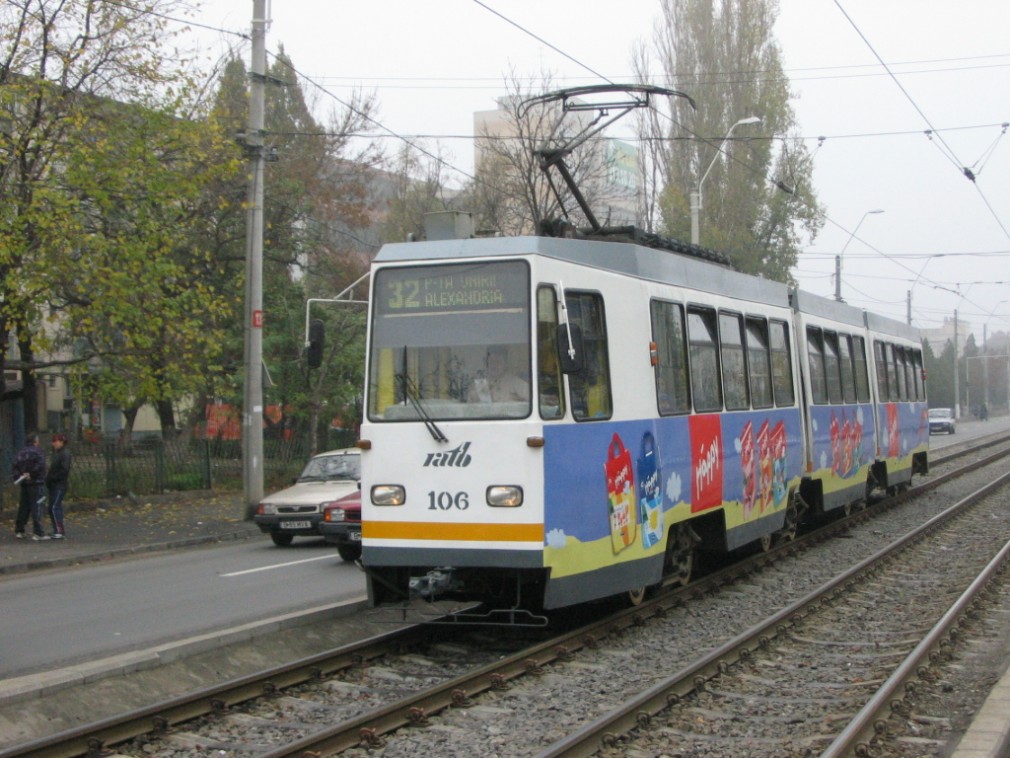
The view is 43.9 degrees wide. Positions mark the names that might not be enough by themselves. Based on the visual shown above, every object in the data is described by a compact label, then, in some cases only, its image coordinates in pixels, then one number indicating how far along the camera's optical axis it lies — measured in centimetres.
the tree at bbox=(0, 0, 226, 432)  2067
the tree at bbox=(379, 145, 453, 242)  4619
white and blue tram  916
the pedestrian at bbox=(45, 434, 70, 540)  2062
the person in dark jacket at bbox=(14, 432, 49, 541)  1997
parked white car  1838
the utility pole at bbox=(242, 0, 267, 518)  2200
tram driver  923
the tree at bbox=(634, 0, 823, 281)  4616
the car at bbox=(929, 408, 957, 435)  6681
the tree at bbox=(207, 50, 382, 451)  3316
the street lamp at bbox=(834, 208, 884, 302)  3844
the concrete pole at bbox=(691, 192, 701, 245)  2848
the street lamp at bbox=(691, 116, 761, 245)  2847
